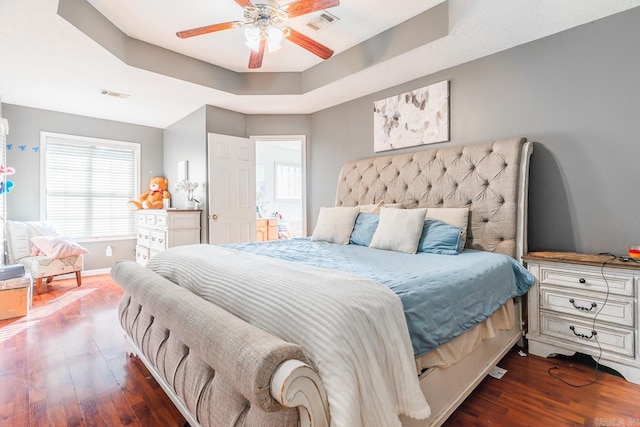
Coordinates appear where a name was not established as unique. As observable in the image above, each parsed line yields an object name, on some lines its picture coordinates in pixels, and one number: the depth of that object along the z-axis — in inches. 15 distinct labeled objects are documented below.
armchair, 144.6
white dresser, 151.9
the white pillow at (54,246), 146.4
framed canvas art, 116.2
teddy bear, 187.0
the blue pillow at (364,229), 104.8
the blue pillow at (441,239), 88.0
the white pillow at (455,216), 95.9
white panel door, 159.0
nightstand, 71.8
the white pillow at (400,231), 90.0
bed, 33.5
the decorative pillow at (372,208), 115.1
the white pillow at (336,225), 110.3
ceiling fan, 77.6
